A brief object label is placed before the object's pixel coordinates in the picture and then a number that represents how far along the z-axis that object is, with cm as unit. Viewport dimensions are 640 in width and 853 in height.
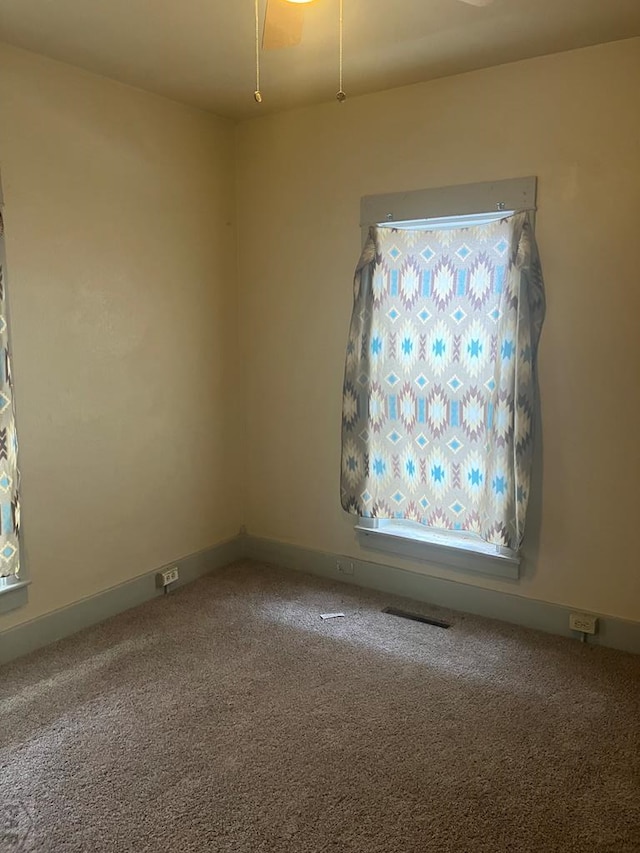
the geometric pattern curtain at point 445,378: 300
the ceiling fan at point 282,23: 188
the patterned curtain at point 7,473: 275
